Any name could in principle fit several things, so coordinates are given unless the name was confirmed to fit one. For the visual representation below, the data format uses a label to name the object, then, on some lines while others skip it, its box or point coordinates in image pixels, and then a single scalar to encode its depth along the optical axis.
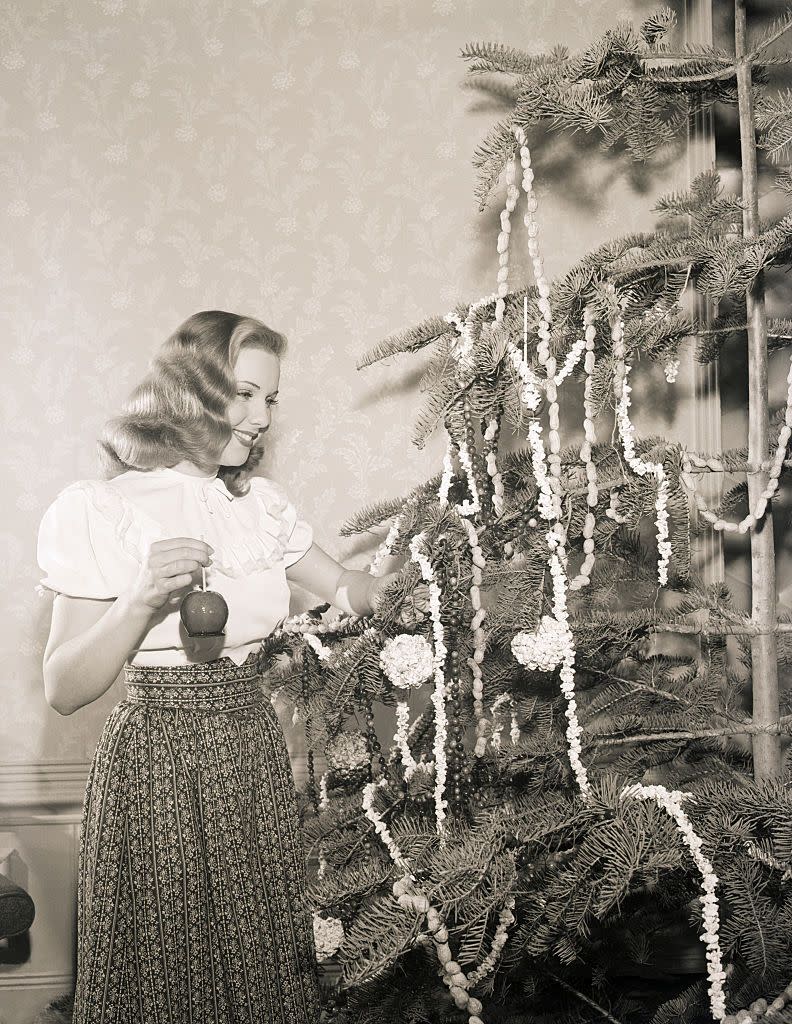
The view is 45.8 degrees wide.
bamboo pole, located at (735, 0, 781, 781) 1.37
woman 1.30
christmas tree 1.18
